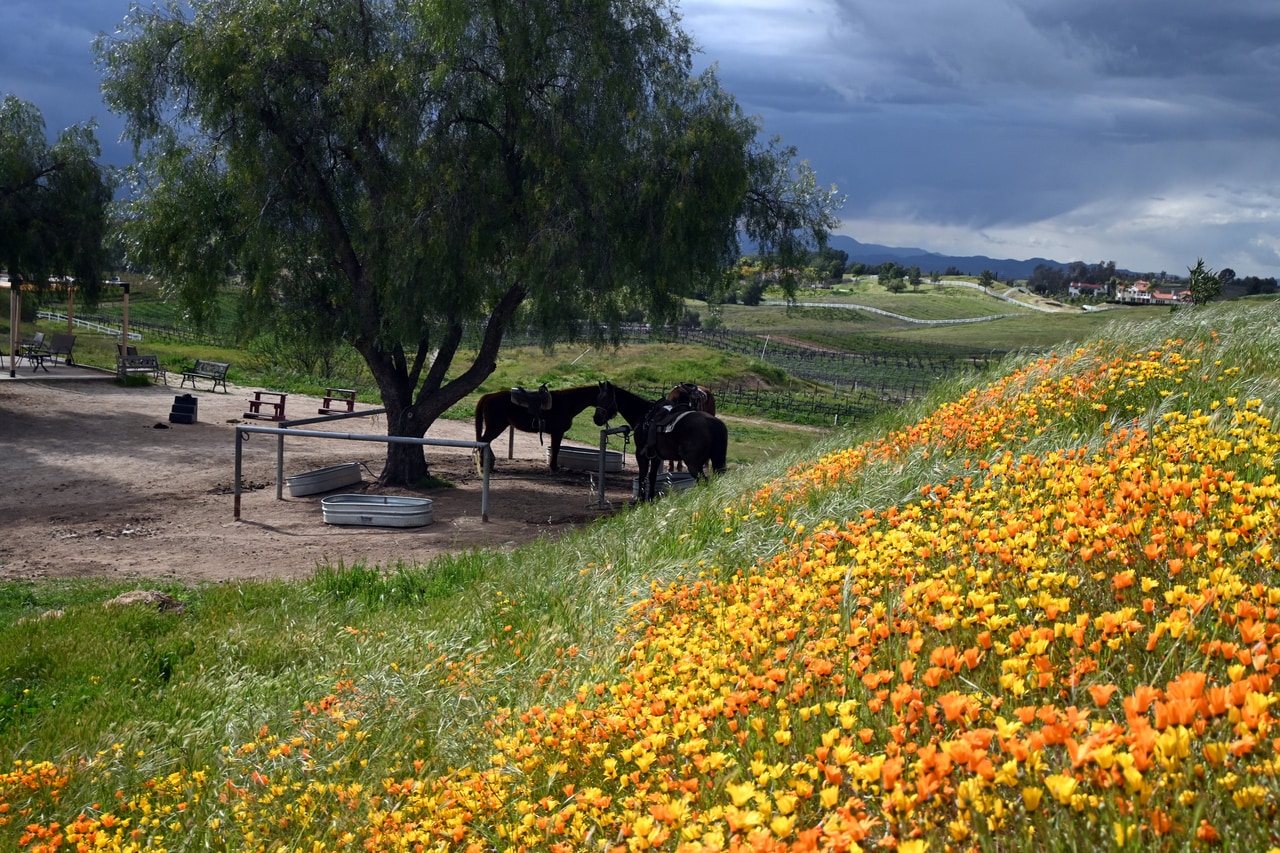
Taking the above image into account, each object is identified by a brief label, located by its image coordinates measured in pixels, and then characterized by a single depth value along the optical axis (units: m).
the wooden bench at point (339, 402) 25.40
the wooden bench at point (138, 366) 31.66
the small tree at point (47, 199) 25.92
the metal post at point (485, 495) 14.67
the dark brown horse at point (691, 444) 15.79
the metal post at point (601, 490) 16.72
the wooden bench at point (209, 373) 31.68
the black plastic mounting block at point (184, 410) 24.02
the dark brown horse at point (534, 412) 19.92
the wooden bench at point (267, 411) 24.25
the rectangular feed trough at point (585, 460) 20.88
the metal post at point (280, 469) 16.48
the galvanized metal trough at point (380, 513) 14.27
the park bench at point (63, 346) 33.53
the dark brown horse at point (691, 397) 16.73
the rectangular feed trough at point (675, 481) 15.54
